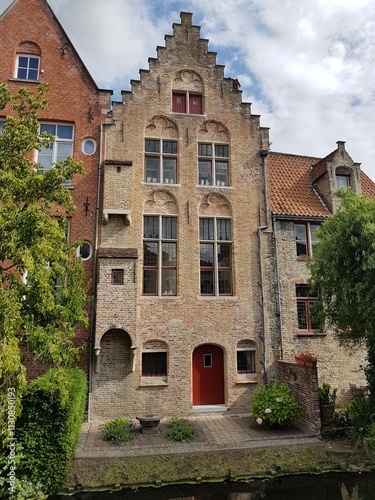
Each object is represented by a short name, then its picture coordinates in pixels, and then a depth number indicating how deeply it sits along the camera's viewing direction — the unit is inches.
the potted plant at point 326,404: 461.1
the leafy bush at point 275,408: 466.6
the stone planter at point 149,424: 451.8
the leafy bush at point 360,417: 424.5
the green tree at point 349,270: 419.5
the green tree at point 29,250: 301.1
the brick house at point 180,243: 526.3
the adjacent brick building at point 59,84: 576.1
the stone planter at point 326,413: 460.1
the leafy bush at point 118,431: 425.4
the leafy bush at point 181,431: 432.1
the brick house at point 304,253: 593.3
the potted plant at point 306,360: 466.0
